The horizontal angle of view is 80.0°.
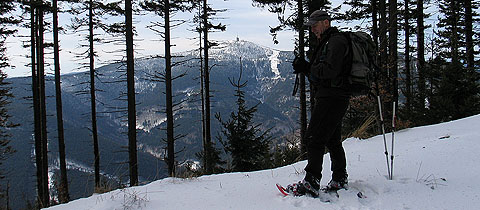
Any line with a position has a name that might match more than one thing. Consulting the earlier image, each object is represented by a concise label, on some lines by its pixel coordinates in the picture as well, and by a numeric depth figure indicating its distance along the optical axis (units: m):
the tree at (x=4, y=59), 12.45
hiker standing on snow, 2.61
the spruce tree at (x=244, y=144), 13.19
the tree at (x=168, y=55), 13.26
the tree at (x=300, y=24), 13.00
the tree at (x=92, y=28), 14.33
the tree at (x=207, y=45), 17.05
